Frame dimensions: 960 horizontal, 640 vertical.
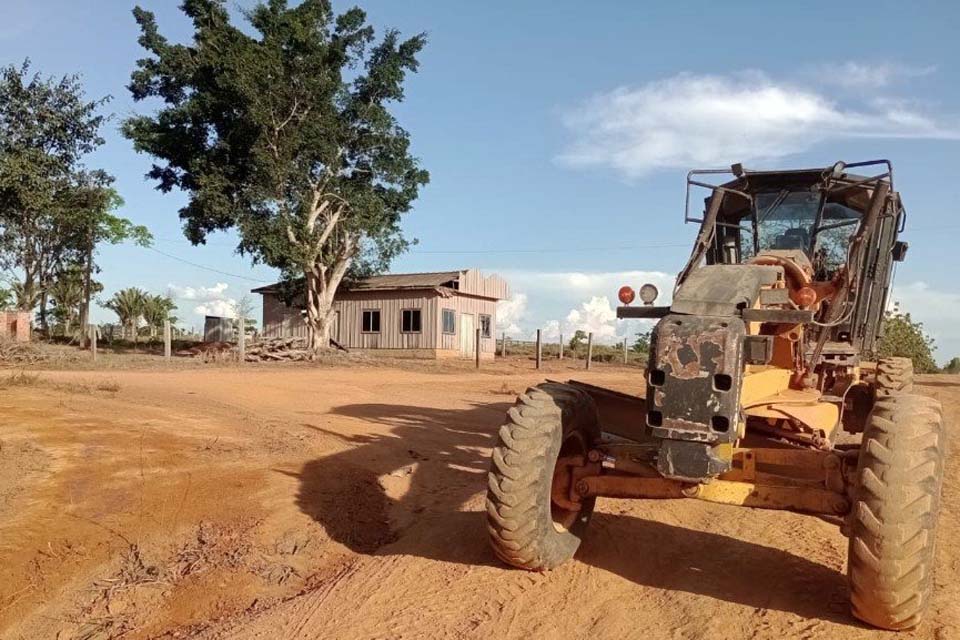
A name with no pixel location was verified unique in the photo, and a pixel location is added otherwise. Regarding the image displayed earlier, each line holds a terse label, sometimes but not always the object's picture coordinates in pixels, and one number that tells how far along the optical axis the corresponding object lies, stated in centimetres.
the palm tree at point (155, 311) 4800
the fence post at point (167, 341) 2572
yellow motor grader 424
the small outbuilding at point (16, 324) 2806
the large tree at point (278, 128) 2823
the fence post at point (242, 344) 2616
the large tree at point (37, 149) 3167
